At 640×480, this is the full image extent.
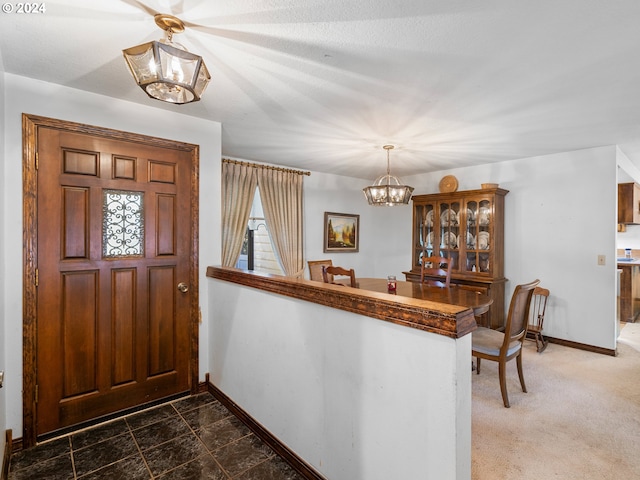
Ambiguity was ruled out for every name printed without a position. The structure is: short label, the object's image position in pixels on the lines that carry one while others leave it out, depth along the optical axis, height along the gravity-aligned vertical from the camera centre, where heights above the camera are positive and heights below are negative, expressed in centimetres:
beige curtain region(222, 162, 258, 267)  407 +39
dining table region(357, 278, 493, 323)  262 -52
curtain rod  409 +95
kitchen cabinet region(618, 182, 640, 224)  489 +54
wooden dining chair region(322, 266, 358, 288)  300 -33
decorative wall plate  475 +79
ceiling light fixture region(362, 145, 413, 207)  348 +46
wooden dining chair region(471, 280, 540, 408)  254 -87
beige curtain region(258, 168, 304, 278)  447 +34
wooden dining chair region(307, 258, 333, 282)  421 -44
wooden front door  216 -27
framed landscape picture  521 +8
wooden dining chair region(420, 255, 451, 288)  363 -40
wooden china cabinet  425 -1
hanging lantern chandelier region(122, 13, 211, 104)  137 +73
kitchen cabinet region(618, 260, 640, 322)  486 -78
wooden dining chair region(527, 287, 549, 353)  393 -101
